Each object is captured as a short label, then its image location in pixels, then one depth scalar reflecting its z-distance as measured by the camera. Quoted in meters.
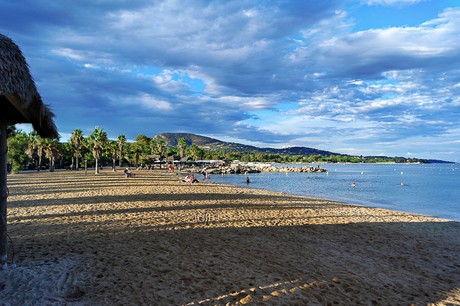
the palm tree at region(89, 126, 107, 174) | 55.03
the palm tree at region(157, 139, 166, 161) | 102.26
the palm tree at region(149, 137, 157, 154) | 112.53
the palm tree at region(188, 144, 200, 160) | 132.88
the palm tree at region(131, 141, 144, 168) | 92.44
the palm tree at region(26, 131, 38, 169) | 57.33
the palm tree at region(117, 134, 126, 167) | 75.53
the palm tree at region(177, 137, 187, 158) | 116.61
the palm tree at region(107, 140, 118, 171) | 78.88
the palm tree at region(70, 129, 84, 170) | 61.98
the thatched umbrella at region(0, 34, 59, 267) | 4.77
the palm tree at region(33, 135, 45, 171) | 60.81
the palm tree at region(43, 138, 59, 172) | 60.41
